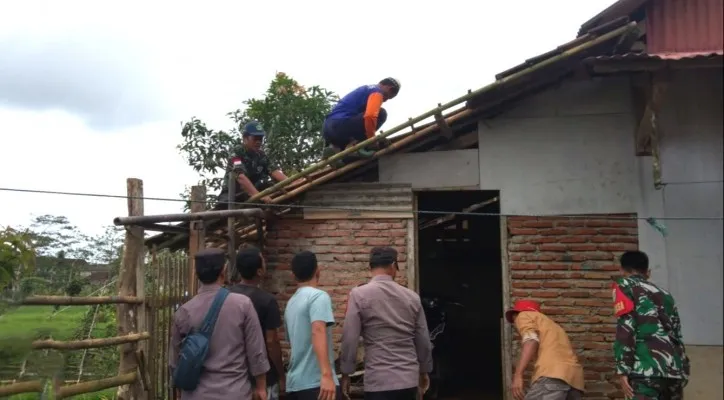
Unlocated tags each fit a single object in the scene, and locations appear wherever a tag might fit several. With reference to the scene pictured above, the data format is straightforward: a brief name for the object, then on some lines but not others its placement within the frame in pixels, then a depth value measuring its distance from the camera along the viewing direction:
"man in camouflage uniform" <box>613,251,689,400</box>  4.28
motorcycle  7.51
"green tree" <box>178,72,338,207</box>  12.11
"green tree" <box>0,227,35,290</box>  4.96
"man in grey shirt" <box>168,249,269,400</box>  3.67
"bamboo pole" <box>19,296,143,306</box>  4.38
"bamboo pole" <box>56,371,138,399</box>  4.60
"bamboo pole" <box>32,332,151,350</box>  4.65
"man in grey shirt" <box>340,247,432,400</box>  4.14
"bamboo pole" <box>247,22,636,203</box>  5.41
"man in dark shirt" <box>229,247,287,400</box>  4.04
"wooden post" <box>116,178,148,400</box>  4.94
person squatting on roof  6.22
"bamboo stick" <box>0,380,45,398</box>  4.44
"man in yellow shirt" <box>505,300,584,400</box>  4.81
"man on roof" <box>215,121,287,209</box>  6.02
